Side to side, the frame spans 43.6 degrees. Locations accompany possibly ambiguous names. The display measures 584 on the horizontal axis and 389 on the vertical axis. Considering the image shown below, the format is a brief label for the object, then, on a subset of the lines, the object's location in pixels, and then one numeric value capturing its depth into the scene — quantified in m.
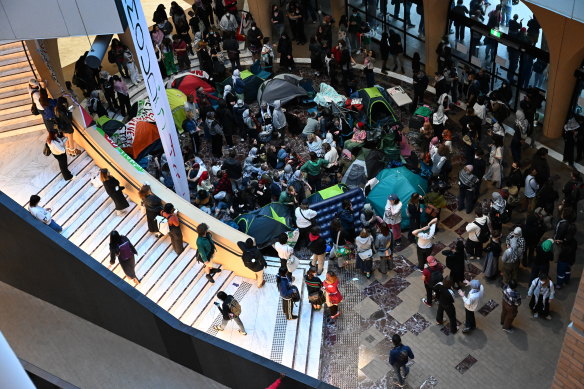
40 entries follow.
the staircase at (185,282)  13.83
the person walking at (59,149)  15.46
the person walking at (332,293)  13.64
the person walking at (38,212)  13.80
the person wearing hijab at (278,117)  18.80
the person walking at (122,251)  13.72
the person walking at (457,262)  13.86
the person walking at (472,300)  12.75
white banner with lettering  13.01
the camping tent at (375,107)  18.66
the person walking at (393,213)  14.99
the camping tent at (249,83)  20.61
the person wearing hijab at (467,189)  15.54
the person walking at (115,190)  14.84
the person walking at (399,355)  12.21
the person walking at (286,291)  13.57
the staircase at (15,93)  17.55
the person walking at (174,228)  14.46
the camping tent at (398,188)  15.80
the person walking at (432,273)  13.54
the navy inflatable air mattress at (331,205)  15.69
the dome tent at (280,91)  19.83
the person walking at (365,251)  14.41
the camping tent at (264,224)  15.31
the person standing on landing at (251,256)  13.87
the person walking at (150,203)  14.60
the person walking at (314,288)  13.73
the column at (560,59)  15.95
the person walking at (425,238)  14.38
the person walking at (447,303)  13.10
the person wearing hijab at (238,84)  20.11
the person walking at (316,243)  14.62
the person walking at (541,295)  13.01
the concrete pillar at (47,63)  17.72
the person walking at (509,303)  12.94
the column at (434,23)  19.71
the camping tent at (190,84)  20.38
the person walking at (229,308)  13.11
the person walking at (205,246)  13.98
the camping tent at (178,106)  19.30
